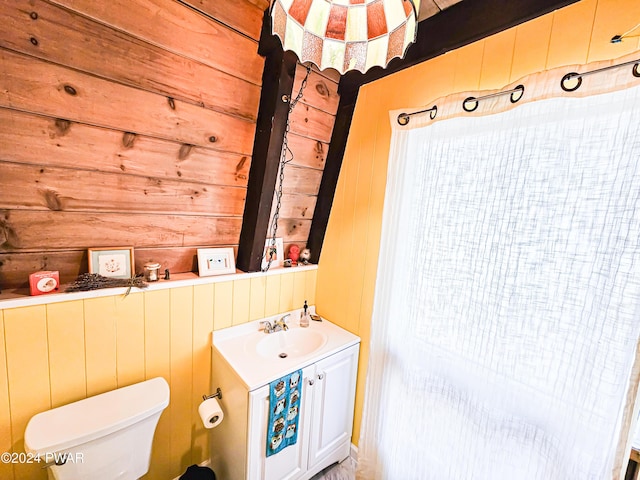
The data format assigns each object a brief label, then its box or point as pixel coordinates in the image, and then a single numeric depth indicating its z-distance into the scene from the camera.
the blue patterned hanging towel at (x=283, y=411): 1.36
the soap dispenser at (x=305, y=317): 1.92
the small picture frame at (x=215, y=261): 1.58
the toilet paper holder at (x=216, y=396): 1.54
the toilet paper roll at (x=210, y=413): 1.40
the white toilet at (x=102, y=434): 1.05
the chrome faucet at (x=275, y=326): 1.79
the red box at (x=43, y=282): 1.14
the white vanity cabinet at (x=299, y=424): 1.34
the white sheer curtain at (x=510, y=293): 0.90
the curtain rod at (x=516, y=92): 0.81
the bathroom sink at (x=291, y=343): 1.73
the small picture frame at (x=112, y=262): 1.27
